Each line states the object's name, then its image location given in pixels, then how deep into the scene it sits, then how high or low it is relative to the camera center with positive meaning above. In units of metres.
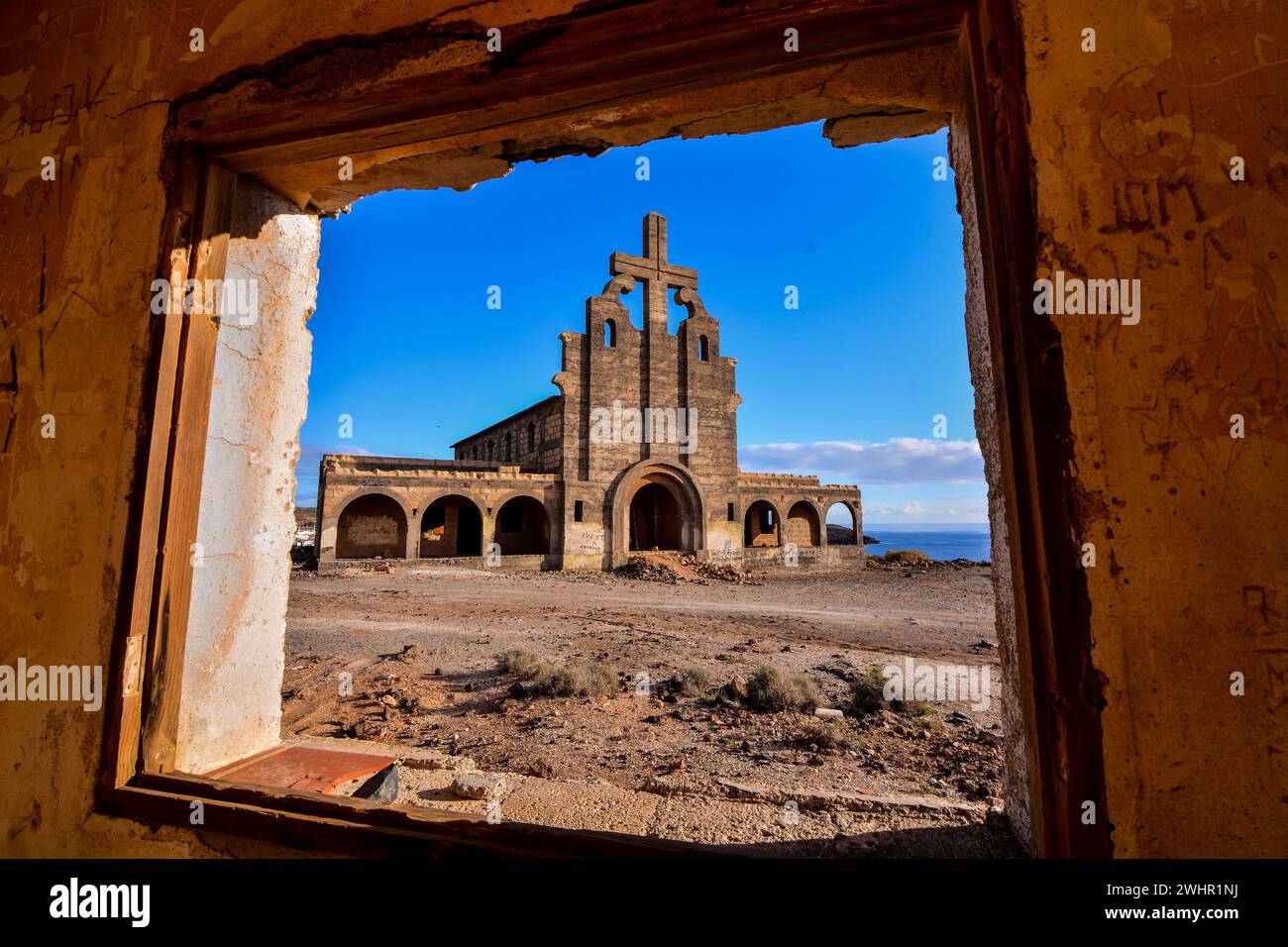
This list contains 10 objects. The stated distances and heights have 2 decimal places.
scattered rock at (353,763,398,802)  2.11 -0.96
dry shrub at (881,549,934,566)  25.61 -0.83
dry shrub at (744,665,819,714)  4.88 -1.34
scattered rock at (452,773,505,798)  2.51 -1.12
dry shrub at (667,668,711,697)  5.36 -1.40
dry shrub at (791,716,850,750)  4.04 -1.44
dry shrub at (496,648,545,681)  5.70 -1.30
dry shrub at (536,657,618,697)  5.18 -1.33
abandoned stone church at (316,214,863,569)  19.70 +2.25
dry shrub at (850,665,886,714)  4.88 -1.36
